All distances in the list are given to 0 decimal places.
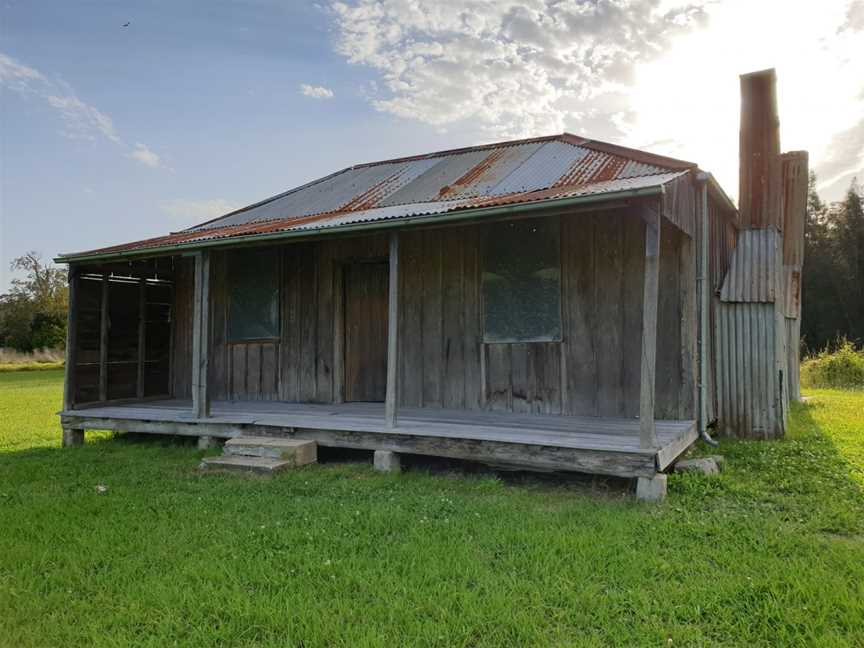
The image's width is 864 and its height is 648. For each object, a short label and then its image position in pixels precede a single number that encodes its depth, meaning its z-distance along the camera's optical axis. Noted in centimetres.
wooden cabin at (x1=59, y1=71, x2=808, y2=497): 545
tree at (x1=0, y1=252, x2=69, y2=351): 3722
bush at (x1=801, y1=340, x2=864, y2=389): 1504
